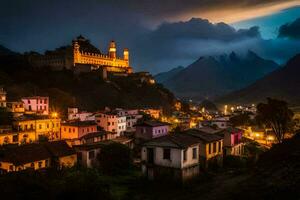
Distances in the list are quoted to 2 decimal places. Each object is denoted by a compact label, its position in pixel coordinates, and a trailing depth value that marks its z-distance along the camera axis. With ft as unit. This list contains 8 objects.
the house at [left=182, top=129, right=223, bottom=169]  114.01
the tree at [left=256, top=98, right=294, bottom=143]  154.61
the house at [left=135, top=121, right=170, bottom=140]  167.43
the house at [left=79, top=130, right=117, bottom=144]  157.59
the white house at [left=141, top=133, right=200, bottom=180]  98.02
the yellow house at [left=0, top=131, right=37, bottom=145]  145.18
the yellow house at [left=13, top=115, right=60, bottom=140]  160.04
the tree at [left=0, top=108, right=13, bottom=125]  157.81
